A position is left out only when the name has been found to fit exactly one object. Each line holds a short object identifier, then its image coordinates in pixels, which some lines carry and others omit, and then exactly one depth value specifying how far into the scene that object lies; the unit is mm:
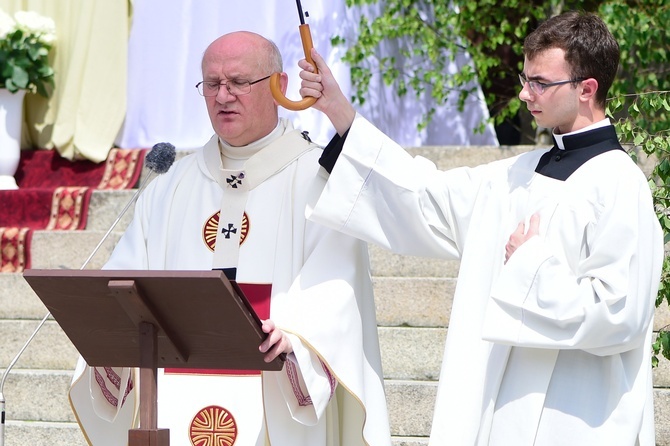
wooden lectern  6418
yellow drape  16016
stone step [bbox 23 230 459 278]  12984
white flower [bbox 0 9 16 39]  15258
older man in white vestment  7707
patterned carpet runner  14148
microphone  8461
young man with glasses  6500
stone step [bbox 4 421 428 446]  11164
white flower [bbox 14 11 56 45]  15523
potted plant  15422
